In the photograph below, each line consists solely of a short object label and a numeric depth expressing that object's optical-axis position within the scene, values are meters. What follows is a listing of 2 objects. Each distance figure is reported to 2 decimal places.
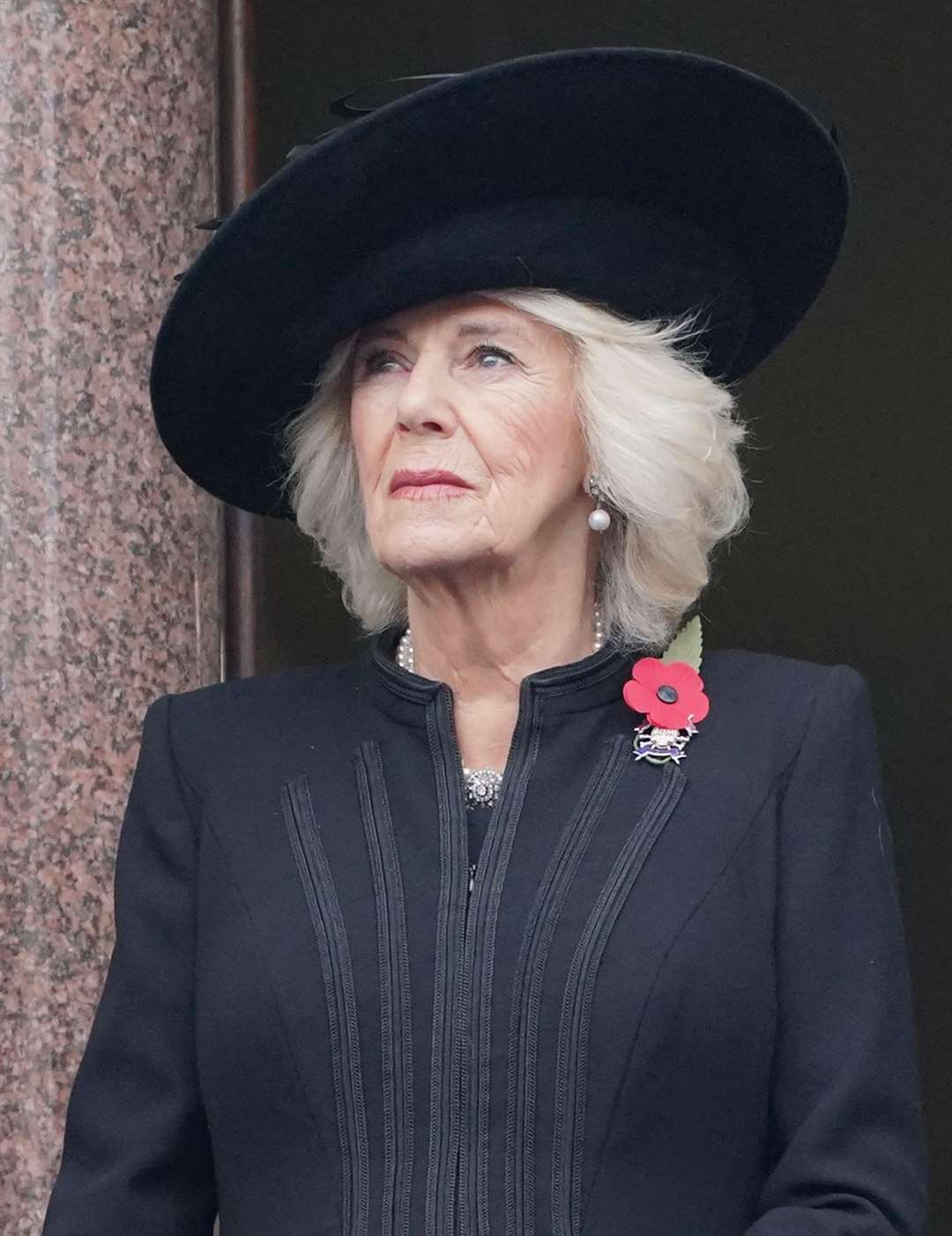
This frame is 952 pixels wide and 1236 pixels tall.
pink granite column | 6.85
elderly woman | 5.33
